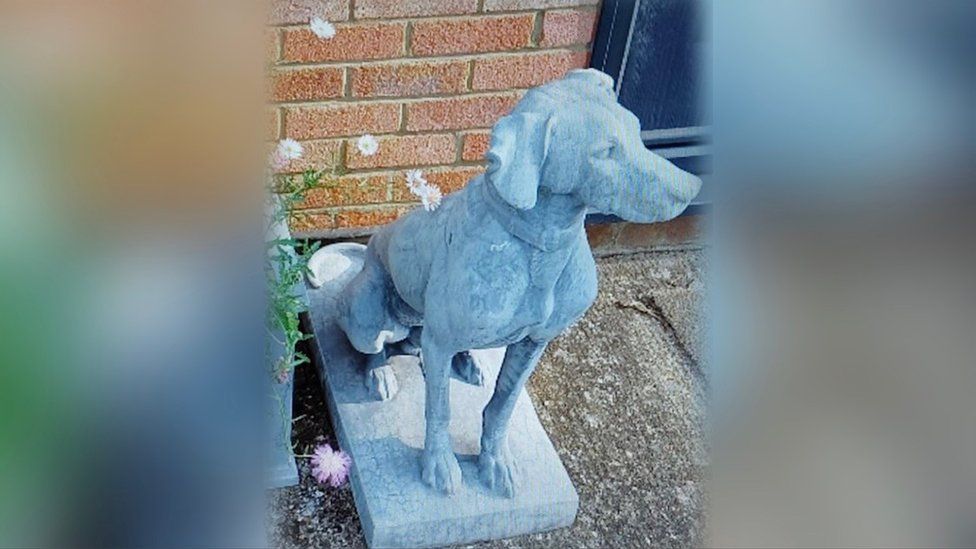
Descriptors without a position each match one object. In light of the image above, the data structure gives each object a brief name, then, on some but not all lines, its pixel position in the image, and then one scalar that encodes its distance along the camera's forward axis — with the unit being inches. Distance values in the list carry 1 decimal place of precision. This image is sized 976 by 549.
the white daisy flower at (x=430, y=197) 92.6
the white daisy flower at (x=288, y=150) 94.2
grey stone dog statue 70.4
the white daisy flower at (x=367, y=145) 105.3
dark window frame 113.2
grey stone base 98.0
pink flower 100.5
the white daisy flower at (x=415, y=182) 96.7
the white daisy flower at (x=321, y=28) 98.1
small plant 92.5
